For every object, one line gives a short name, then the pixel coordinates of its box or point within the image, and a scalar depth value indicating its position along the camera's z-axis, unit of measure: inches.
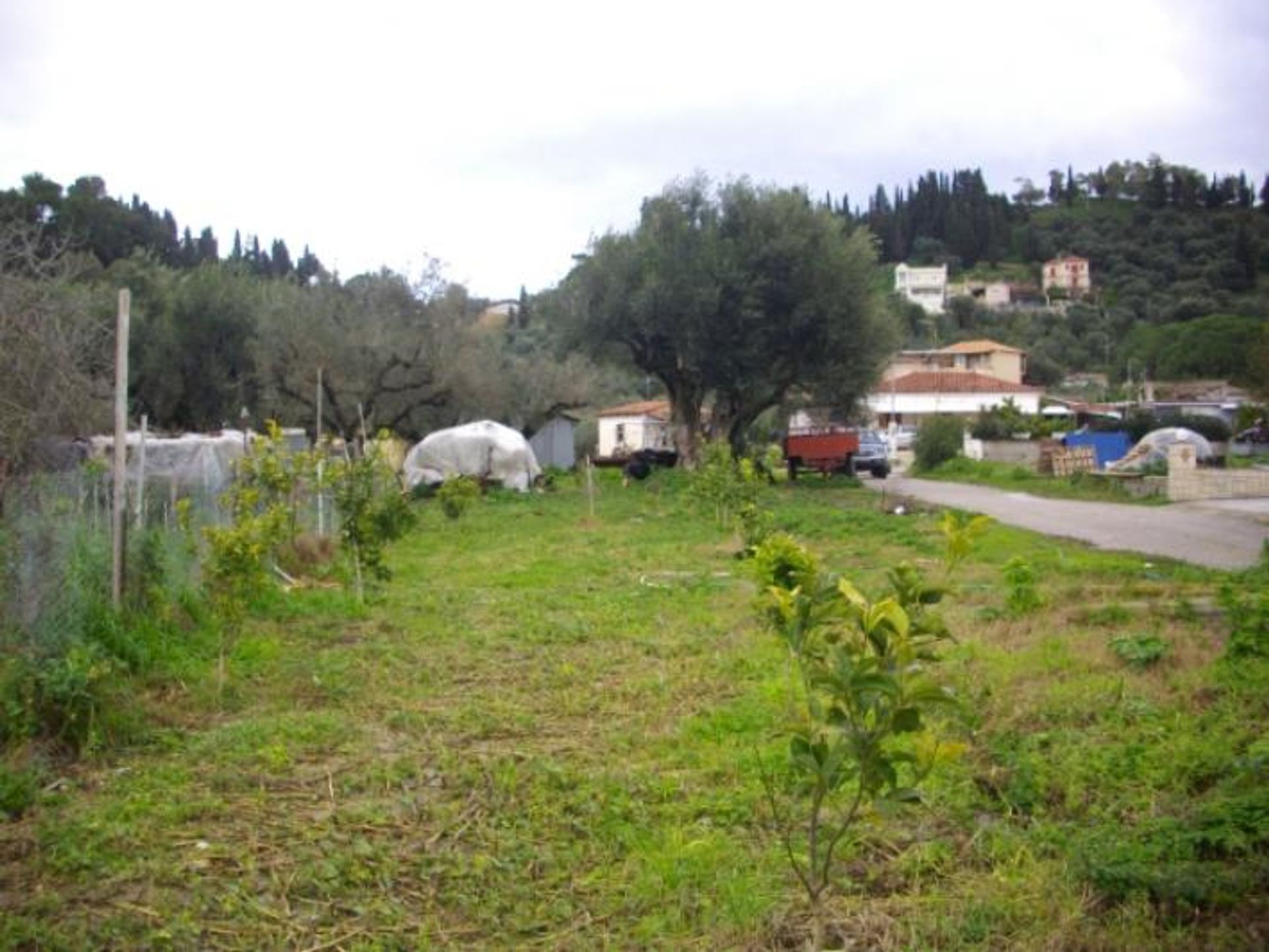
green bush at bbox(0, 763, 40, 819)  197.2
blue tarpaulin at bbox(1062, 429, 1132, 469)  1397.6
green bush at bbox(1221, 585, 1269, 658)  251.3
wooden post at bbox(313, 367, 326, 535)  574.6
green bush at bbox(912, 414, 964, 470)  1491.1
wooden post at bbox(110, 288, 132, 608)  289.3
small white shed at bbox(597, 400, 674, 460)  2321.6
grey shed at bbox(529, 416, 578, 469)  1696.6
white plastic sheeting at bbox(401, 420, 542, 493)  1120.2
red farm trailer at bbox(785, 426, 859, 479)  1348.4
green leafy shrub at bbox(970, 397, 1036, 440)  1576.0
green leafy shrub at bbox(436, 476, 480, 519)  716.7
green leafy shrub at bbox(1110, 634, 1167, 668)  277.4
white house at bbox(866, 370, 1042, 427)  2347.4
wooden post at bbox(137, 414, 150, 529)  329.1
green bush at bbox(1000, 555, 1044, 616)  363.9
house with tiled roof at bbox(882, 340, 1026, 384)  2805.1
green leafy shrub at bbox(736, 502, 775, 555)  479.2
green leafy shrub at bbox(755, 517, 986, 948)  118.6
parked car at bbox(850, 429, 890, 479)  1416.1
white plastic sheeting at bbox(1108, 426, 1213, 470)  1118.4
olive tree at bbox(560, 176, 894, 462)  1131.3
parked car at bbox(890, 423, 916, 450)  1966.0
